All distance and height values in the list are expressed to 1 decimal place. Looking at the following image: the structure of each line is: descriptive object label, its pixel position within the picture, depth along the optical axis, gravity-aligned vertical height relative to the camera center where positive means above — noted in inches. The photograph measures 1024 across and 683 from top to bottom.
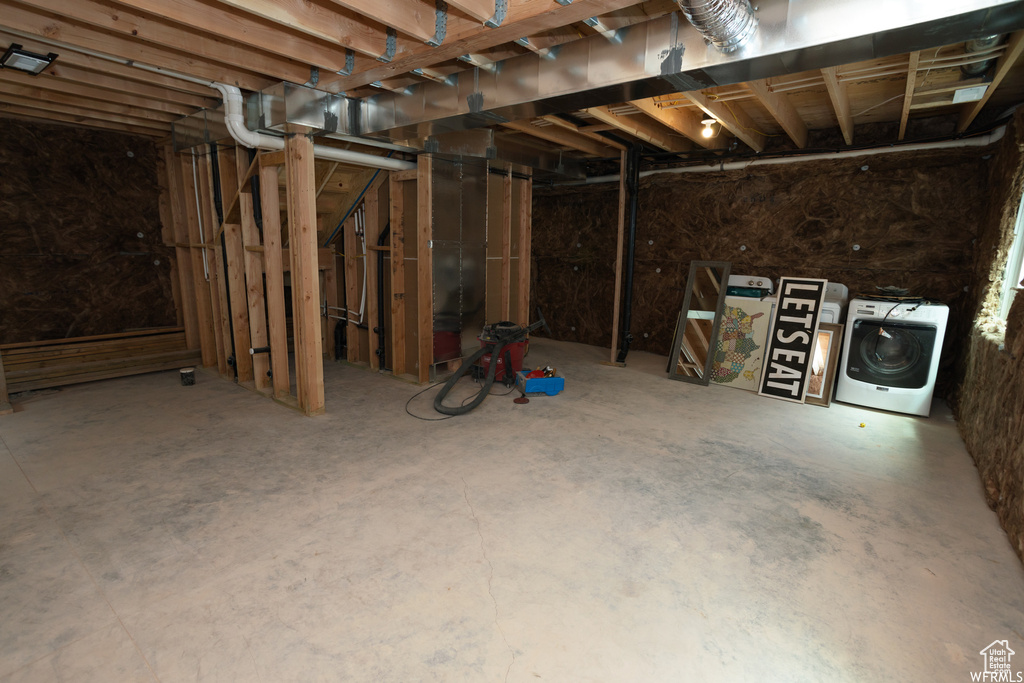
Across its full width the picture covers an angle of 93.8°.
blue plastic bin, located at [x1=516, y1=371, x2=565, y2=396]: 174.2 -46.5
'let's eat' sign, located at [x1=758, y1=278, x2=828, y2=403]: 172.1 -27.6
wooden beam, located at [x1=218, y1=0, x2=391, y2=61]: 87.4 +43.7
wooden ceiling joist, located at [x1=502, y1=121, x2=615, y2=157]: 163.8 +45.6
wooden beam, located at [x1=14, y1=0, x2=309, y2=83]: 93.5 +45.5
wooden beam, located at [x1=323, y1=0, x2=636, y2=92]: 78.7 +40.7
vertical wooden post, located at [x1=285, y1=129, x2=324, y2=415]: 138.9 -5.7
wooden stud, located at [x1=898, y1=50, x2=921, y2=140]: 100.8 +43.4
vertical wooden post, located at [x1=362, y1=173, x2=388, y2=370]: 187.3 +0.4
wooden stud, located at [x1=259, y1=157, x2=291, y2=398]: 153.3 -10.2
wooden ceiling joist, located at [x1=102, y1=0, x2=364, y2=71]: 89.7 +44.6
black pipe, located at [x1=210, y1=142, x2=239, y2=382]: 174.8 +19.4
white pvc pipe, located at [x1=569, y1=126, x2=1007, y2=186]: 156.6 +41.0
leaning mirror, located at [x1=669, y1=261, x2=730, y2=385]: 194.7 -27.8
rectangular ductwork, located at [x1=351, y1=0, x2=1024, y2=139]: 69.1 +35.1
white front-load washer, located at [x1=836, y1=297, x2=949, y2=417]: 152.5 -28.6
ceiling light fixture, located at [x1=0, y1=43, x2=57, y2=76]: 109.8 +42.4
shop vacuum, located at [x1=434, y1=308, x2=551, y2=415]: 157.5 -37.3
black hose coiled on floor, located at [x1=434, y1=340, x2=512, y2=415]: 152.5 -43.1
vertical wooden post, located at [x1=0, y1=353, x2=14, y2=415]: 147.7 -48.6
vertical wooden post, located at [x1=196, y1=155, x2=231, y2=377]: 180.4 -7.3
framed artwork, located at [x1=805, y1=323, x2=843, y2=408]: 168.9 -35.8
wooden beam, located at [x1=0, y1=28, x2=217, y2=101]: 108.4 +44.5
